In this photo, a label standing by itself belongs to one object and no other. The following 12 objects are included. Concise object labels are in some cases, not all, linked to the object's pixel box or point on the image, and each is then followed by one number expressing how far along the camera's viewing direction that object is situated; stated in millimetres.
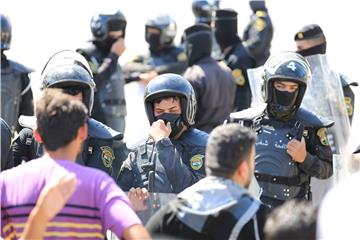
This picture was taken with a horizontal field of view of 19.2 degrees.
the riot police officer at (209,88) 10672
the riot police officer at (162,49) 13125
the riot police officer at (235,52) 11664
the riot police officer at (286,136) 7121
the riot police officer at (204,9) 14430
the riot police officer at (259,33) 13320
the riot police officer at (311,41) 10086
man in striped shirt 4738
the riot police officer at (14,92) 10297
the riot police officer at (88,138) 6680
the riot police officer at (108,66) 10906
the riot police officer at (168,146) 6523
